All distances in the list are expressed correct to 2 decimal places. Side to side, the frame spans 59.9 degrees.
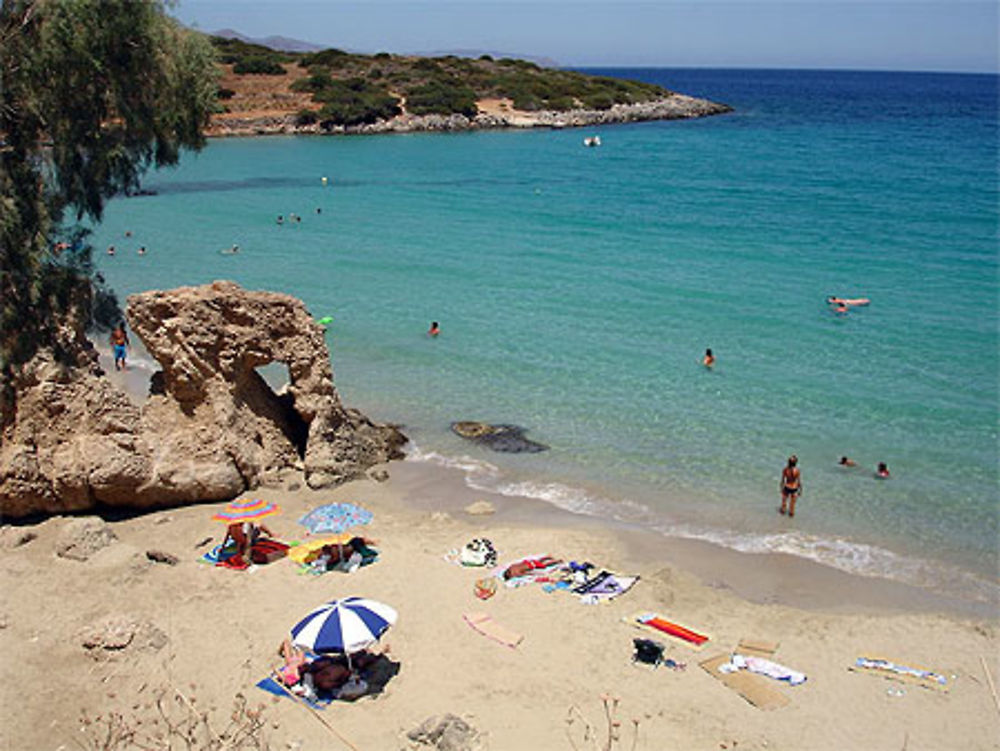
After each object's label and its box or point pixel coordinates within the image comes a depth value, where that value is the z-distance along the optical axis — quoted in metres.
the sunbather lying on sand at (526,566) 15.51
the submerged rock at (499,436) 21.78
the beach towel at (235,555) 15.68
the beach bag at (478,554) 15.94
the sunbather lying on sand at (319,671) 12.25
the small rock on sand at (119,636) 12.95
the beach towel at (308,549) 15.77
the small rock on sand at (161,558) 15.63
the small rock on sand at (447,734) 11.02
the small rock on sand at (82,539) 15.68
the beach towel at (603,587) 14.93
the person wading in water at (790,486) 18.20
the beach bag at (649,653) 13.08
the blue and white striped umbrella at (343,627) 12.01
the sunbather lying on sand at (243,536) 15.94
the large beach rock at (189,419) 16.89
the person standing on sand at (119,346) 26.16
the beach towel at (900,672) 12.88
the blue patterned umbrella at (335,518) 16.20
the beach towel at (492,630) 13.52
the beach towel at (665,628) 13.70
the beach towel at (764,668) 12.82
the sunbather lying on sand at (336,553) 15.66
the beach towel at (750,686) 12.25
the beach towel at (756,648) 13.48
